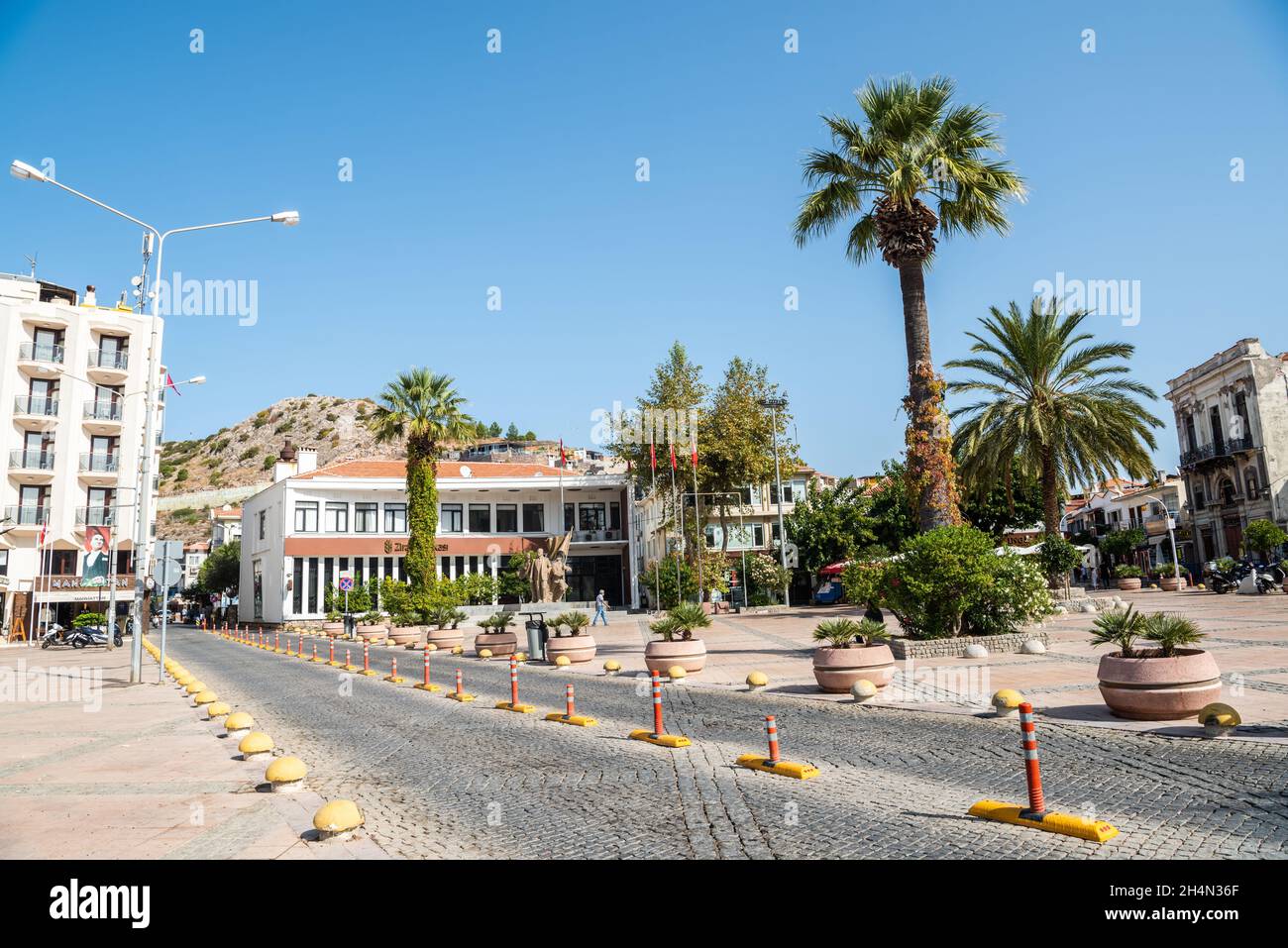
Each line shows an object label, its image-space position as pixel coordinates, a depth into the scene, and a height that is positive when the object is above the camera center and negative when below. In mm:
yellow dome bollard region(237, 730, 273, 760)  9375 -1667
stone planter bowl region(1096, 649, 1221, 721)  9266 -1320
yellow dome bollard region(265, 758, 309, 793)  7801 -1680
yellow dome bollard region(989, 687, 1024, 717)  10383 -1622
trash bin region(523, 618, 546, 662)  22375 -1424
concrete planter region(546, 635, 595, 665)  20875 -1498
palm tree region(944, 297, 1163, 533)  28406 +5611
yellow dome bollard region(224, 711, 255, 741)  10695 -1608
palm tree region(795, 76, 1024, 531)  19406 +9388
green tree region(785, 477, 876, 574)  49406 +3079
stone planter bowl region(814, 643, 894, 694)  13180 -1407
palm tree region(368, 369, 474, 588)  36594 +7437
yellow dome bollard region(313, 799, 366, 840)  6117 -1678
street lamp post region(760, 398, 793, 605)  46091 +10047
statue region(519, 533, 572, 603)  43500 +849
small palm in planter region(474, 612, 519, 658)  24281 -1390
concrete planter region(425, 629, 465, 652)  28094 -1562
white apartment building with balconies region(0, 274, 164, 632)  45844 +9996
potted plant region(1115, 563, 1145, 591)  41188 -238
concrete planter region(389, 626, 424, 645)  32719 -1613
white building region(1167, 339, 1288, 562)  46875 +7558
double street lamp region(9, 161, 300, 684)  19906 +3234
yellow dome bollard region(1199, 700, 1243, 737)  8281 -1548
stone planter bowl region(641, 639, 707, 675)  17000 -1444
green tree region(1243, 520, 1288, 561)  37344 +1399
